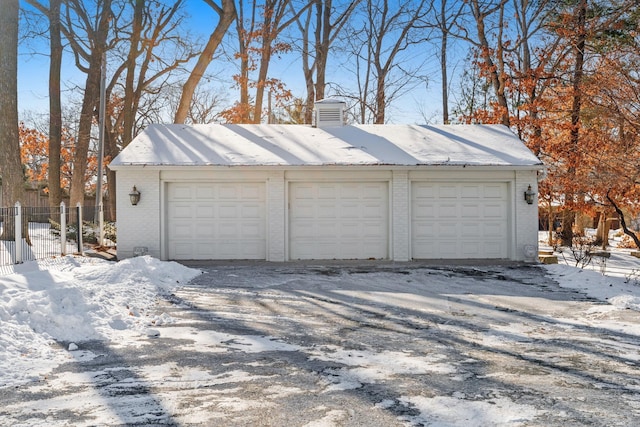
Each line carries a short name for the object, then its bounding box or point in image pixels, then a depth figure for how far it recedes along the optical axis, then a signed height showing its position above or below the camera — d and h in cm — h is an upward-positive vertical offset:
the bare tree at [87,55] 2034 +663
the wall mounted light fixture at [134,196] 1195 +49
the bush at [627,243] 2212 -139
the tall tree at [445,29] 2342 +849
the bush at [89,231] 1436 -39
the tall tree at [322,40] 2364 +816
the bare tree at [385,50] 2475 +812
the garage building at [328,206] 1216 +22
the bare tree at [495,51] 2025 +645
